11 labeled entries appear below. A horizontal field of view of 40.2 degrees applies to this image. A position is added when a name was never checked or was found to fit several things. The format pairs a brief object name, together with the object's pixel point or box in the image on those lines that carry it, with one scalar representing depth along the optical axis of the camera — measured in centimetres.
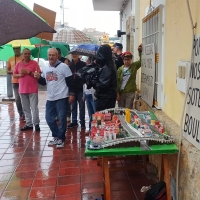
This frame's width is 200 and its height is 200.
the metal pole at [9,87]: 995
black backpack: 265
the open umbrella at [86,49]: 550
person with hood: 405
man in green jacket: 479
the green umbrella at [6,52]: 888
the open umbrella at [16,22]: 241
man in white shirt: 468
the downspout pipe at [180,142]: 254
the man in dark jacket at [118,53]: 578
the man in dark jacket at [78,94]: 582
